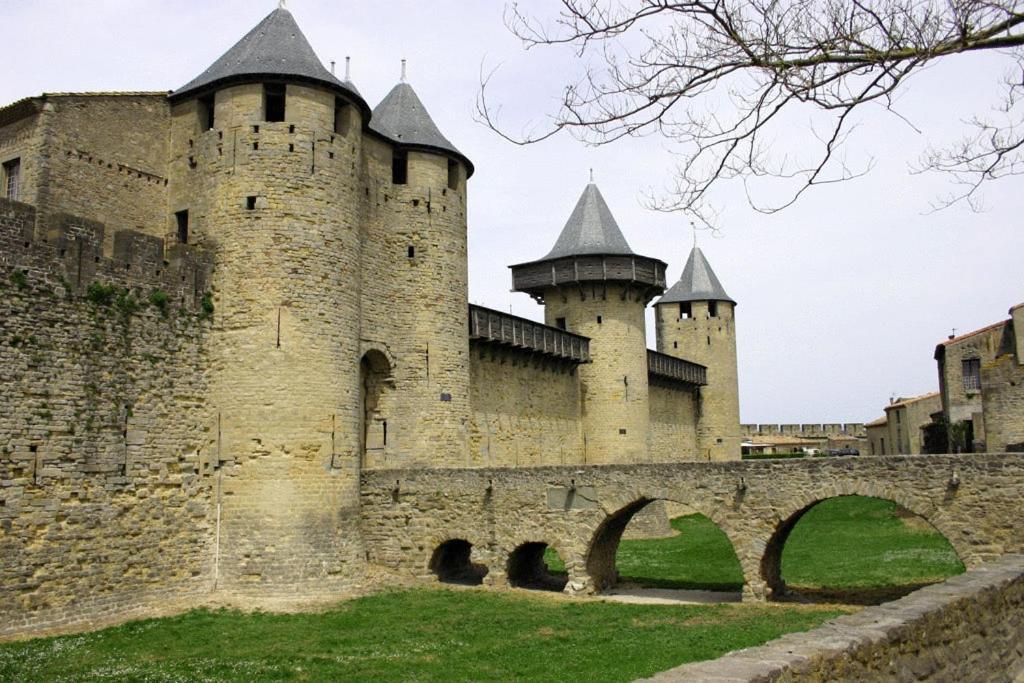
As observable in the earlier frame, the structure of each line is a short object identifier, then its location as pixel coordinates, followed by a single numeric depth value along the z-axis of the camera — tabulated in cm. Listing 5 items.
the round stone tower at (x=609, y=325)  3097
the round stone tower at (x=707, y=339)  4131
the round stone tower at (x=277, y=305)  1719
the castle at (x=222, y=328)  1462
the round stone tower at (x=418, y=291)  2134
